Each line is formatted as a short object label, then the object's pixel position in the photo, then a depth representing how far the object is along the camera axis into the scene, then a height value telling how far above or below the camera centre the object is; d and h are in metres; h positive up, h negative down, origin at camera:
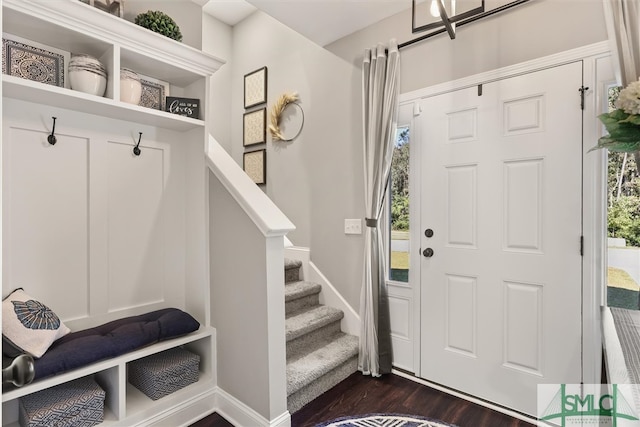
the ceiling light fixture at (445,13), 1.56 +0.90
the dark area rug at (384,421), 2.01 -1.22
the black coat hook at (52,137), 1.79 +0.38
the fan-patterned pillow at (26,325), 1.53 -0.51
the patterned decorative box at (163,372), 1.98 -0.93
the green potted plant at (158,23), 1.92 +1.05
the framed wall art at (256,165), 3.51 +0.47
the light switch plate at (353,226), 2.81 -0.12
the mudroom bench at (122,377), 1.57 -0.82
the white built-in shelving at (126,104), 1.59 +0.55
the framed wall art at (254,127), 3.52 +0.86
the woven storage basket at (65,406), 1.60 -0.91
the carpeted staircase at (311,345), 2.23 -1.01
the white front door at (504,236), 1.99 -0.16
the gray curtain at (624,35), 1.61 +0.82
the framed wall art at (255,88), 3.50 +1.26
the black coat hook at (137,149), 2.11 +0.38
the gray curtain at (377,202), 2.53 +0.06
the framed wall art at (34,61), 1.65 +0.74
